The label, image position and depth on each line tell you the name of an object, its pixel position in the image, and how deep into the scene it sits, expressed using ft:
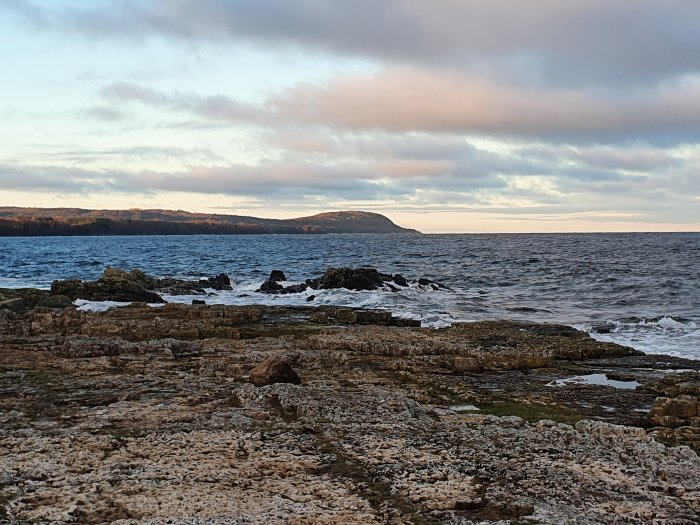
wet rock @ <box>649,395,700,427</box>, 42.68
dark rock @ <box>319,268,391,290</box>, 162.09
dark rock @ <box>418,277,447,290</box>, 178.40
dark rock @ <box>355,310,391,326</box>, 97.81
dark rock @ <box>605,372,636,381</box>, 59.81
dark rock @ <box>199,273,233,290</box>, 172.45
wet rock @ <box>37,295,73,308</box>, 108.17
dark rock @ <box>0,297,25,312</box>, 100.88
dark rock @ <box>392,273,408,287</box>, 179.67
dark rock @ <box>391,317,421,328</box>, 98.07
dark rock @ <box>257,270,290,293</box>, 164.76
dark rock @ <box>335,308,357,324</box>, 96.63
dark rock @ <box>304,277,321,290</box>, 169.21
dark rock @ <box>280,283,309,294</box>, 164.66
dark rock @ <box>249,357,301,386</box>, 49.01
